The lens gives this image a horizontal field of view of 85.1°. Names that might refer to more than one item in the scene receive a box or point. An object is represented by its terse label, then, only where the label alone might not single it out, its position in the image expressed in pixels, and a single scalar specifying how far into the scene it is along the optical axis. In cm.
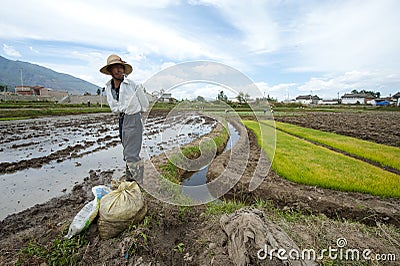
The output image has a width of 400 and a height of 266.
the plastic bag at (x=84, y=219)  219
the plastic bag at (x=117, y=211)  215
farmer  295
